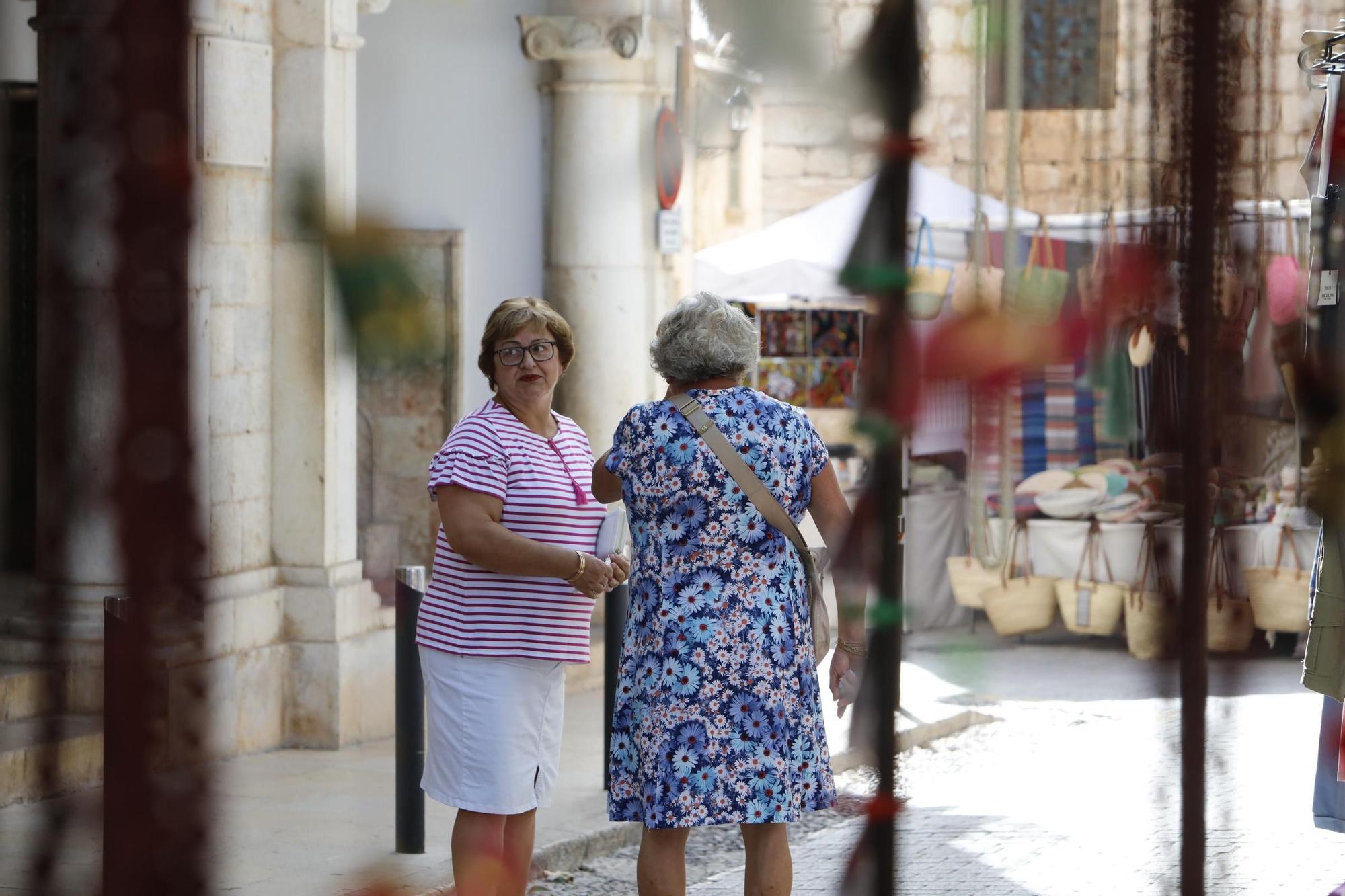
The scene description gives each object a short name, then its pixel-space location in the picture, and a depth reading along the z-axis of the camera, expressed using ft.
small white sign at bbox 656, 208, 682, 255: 78.09
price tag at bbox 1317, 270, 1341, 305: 30.64
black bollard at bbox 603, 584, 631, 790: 71.06
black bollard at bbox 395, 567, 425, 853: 68.55
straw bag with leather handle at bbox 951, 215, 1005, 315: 23.00
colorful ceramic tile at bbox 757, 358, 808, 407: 103.61
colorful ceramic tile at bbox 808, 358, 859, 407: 77.11
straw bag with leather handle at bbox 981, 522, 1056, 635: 94.32
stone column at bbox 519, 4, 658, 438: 71.55
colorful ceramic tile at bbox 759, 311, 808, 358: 102.00
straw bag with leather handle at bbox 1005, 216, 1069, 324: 23.25
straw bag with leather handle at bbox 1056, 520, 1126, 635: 86.01
